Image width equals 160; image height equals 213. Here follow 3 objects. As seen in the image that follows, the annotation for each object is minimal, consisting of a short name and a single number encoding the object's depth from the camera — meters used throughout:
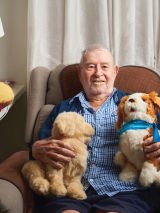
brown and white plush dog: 1.39
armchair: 1.75
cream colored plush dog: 1.38
